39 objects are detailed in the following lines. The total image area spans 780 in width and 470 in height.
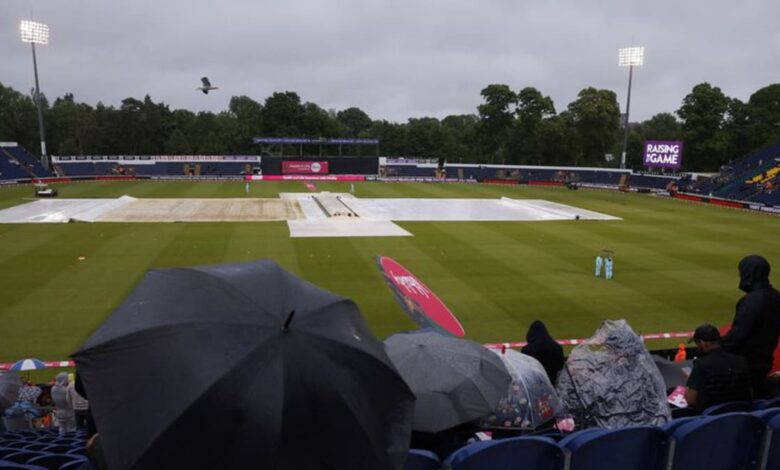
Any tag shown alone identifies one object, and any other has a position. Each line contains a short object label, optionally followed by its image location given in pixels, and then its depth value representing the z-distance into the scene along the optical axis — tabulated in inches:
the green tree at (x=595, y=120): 3149.6
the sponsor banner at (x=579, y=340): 526.4
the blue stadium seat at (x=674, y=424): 195.3
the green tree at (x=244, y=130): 3860.7
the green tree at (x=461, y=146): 4018.0
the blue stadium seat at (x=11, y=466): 154.2
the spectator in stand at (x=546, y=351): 271.1
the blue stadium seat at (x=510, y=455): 170.9
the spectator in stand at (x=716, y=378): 225.8
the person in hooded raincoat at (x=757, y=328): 249.0
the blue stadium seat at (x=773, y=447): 202.5
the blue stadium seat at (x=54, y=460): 175.3
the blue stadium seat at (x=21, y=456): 185.5
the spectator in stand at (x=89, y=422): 174.0
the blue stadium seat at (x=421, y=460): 171.6
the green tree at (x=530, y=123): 3314.5
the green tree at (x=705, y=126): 2795.3
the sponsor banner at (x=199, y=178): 2627.7
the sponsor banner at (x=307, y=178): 2657.5
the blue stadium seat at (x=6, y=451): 192.9
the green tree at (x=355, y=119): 5044.3
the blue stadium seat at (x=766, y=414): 202.8
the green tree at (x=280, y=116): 3771.2
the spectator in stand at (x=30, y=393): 356.2
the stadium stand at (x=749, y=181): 1845.5
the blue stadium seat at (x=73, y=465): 164.7
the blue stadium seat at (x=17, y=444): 216.5
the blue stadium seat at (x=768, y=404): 228.7
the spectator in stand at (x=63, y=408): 326.0
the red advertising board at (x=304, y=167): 2773.1
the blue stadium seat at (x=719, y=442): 193.3
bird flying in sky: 2189.2
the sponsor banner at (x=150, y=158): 2647.4
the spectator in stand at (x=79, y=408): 313.6
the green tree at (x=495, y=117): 3390.7
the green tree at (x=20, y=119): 3484.3
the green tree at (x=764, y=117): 2753.4
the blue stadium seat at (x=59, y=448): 203.0
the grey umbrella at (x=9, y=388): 300.2
